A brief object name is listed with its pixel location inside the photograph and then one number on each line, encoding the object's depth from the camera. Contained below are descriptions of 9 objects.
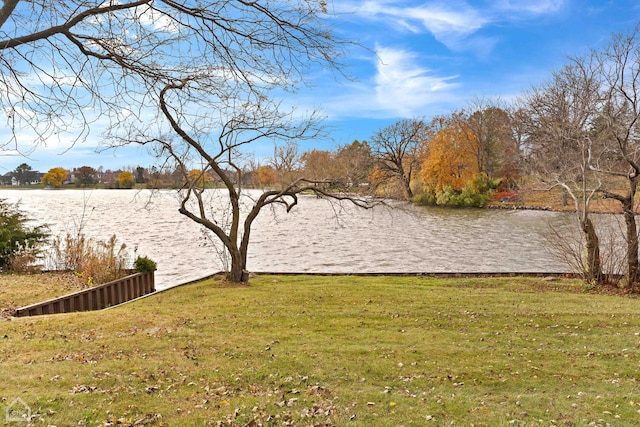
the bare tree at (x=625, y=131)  9.77
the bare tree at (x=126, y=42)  3.58
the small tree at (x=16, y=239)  12.27
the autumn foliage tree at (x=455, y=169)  40.31
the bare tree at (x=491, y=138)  43.22
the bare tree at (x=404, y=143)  42.03
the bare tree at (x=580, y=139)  10.49
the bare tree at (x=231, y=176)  10.32
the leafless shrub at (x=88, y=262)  10.77
